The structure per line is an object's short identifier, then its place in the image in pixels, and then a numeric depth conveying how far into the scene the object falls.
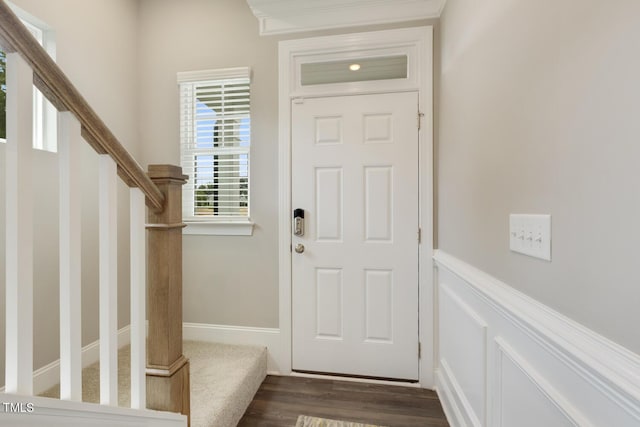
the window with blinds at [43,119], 1.82
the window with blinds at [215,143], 2.37
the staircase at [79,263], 0.65
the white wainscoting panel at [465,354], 1.34
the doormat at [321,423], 1.74
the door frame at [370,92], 2.10
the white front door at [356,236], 2.14
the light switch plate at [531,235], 0.89
